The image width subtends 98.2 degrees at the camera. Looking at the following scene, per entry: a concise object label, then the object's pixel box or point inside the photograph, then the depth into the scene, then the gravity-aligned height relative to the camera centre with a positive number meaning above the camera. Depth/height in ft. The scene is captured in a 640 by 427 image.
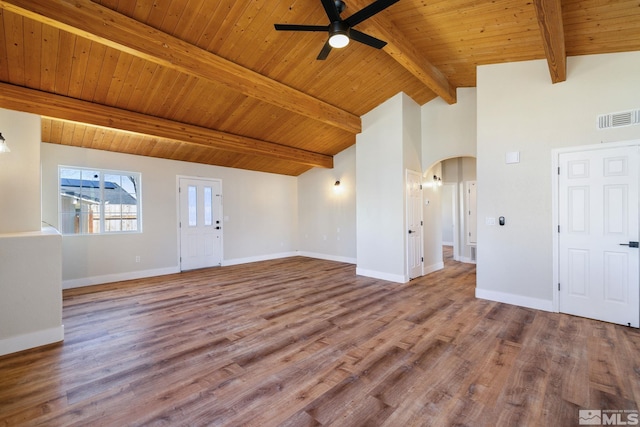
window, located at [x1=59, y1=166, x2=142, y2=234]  16.61 +0.88
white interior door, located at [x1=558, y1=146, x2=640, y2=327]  10.53 -1.06
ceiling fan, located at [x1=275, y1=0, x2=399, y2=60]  7.95 +5.80
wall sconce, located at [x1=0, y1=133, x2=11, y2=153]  9.44 +2.44
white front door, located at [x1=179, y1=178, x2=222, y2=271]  21.18 -0.74
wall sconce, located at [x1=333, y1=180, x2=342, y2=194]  24.85 +2.23
